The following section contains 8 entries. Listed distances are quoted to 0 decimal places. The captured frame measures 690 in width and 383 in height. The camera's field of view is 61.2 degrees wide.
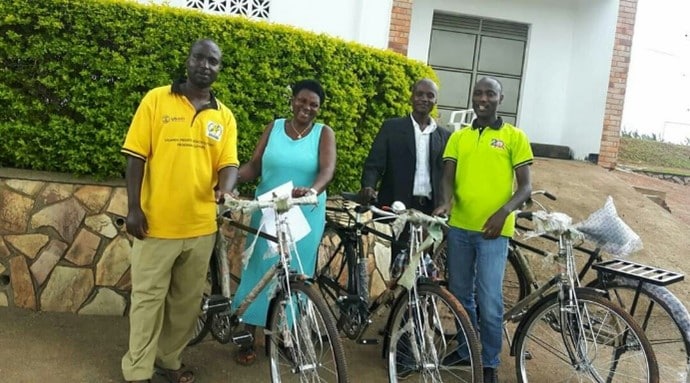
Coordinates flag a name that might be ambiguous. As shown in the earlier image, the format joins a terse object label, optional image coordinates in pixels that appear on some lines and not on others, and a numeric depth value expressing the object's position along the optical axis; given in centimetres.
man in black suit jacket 388
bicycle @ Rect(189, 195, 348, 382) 298
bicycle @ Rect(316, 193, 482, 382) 320
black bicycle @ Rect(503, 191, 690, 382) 349
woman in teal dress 351
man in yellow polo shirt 304
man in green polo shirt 342
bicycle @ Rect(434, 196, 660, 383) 327
